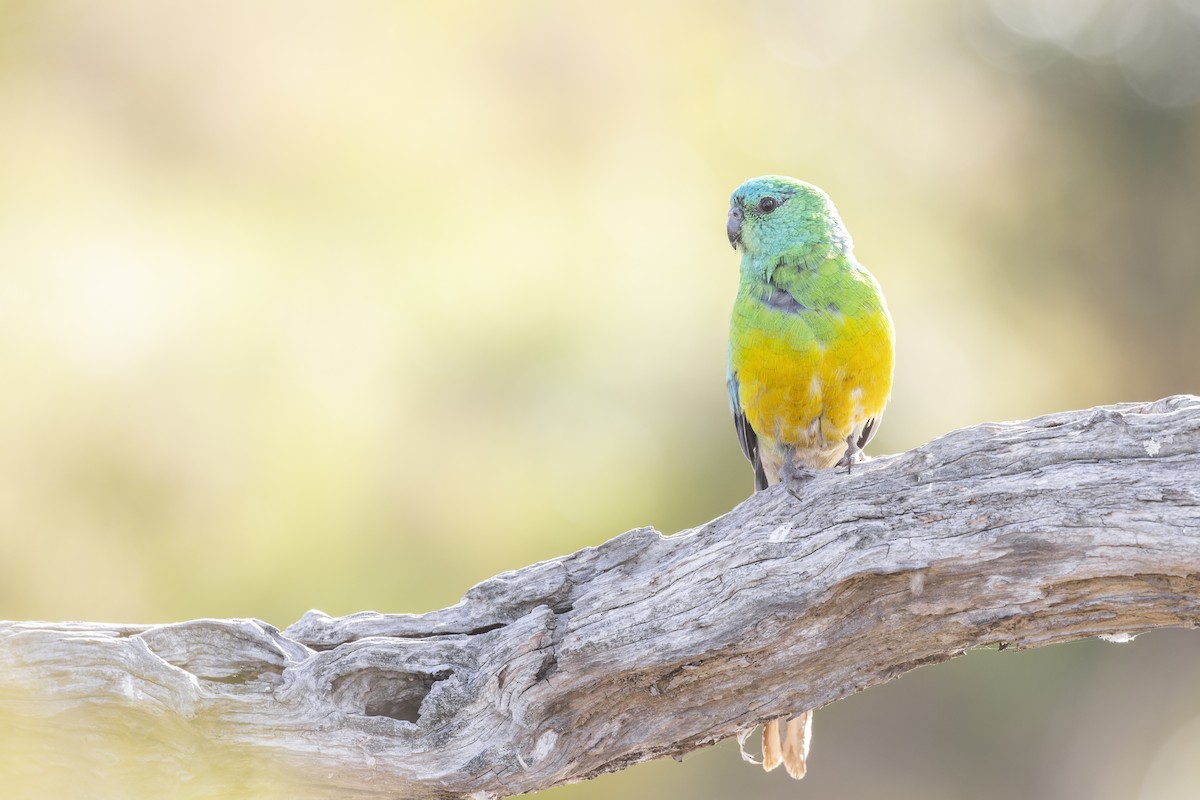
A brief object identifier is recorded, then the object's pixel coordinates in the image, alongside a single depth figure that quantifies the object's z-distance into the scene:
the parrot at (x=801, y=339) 8.23
